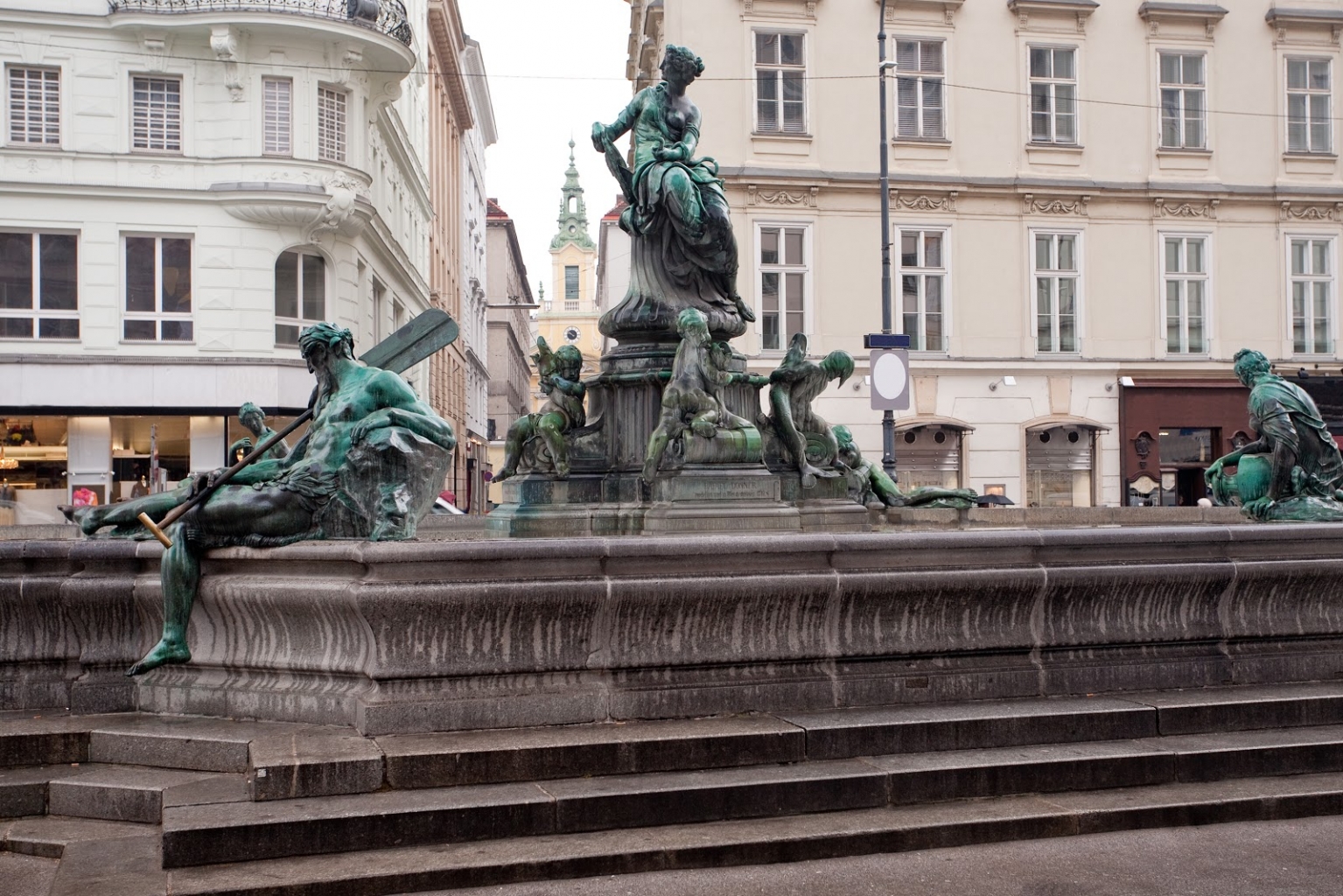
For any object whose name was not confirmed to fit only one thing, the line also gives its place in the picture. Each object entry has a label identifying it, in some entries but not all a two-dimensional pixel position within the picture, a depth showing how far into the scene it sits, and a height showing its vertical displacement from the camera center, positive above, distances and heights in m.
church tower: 140.75 +20.42
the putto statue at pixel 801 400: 9.67 +0.49
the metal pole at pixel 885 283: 21.69 +3.09
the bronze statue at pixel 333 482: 6.31 -0.04
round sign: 17.52 +1.16
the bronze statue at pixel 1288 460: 9.06 +0.04
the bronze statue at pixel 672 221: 9.57 +1.71
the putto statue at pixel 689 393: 9.02 +0.50
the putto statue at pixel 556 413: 9.30 +0.39
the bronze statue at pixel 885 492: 10.52 -0.18
